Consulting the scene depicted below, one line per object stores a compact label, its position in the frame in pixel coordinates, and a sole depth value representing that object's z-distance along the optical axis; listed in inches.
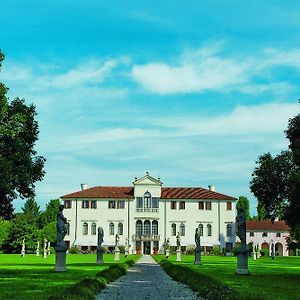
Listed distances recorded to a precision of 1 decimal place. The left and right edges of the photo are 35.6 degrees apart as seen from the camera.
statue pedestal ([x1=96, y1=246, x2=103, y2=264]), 1269.2
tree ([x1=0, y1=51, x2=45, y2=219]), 840.4
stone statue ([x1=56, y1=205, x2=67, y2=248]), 841.3
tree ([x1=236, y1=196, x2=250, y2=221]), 3703.2
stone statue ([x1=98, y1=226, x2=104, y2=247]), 1296.0
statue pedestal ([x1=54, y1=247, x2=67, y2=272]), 839.9
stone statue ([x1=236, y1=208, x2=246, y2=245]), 869.1
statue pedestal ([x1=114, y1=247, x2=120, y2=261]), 1630.8
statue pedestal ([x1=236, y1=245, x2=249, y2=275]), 847.4
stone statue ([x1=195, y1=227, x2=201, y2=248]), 1353.4
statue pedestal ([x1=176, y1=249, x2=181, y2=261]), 1653.4
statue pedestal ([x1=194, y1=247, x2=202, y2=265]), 1292.0
